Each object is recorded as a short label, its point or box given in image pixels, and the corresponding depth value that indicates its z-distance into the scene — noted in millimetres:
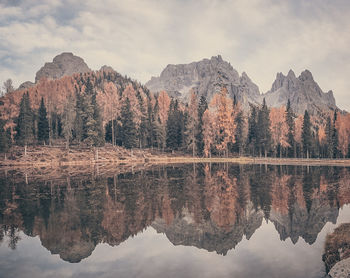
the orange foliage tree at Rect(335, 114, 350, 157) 93062
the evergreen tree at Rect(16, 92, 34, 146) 70438
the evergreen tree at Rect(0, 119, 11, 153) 64500
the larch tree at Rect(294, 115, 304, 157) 94769
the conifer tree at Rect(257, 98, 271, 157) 88188
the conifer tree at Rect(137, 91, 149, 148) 86344
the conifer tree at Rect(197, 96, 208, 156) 83750
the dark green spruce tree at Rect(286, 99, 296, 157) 89188
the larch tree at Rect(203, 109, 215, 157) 77831
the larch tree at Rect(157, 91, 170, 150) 86812
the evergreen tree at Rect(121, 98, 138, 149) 80062
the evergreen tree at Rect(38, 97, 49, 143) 79688
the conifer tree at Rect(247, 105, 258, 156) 93688
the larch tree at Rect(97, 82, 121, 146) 82438
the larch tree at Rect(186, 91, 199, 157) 81625
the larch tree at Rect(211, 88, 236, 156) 78188
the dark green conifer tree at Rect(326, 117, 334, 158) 90350
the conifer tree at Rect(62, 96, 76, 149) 72562
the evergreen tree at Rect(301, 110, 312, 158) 89250
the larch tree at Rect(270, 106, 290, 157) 85188
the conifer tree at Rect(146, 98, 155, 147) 89812
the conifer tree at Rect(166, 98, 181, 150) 88000
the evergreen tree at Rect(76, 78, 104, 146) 71750
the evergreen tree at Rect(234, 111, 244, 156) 87938
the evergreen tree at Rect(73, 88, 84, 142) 79662
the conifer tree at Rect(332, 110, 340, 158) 92456
